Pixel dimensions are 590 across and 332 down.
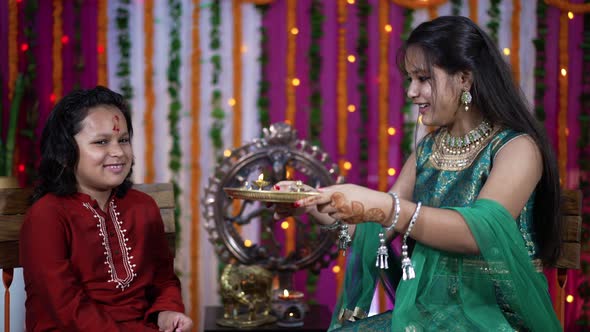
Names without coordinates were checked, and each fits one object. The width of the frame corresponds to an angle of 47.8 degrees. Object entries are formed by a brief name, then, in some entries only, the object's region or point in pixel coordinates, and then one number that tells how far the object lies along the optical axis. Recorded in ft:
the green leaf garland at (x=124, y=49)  12.53
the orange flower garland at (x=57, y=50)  12.34
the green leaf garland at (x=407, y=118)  12.84
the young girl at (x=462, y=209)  5.75
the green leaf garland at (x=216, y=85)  12.66
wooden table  9.51
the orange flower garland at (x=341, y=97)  12.80
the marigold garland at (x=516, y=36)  12.99
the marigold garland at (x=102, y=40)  12.51
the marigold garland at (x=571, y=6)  12.81
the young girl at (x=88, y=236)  6.20
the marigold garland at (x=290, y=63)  12.75
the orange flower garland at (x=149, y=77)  12.62
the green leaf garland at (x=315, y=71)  12.73
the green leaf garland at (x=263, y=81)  12.71
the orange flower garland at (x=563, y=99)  12.96
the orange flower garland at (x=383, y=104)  12.89
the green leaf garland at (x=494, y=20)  12.89
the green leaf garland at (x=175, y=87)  12.60
